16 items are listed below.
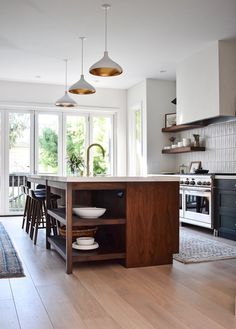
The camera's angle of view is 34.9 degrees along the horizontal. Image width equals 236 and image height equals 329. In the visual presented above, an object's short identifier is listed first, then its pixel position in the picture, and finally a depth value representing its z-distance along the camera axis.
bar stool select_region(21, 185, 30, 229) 5.52
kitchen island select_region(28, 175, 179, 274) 3.21
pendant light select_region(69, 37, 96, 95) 4.82
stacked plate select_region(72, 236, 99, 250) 3.39
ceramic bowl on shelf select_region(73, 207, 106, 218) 3.34
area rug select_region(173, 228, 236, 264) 3.72
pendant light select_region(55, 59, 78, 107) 5.74
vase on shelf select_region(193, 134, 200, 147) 6.43
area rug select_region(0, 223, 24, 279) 3.16
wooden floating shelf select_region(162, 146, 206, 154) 6.32
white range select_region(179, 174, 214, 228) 5.25
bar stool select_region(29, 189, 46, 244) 4.77
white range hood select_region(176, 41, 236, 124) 5.17
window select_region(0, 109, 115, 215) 7.49
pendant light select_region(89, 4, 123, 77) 3.88
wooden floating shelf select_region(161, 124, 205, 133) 6.26
